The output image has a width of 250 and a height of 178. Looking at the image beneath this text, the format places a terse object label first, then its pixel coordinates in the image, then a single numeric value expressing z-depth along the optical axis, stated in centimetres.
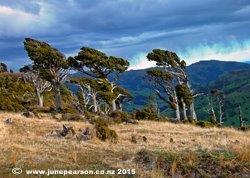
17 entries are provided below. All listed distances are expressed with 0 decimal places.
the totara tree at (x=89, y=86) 6569
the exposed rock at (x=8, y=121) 2872
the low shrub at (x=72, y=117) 3785
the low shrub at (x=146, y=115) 5371
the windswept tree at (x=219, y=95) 8958
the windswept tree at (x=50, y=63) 6328
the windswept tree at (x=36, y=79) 7427
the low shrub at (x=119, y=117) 4056
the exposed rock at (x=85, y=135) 2211
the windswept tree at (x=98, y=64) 6278
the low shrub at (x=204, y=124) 4506
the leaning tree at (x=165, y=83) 6431
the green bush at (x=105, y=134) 2290
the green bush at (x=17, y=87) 8245
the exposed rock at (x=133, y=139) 2279
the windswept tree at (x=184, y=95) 6172
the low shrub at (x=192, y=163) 1458
